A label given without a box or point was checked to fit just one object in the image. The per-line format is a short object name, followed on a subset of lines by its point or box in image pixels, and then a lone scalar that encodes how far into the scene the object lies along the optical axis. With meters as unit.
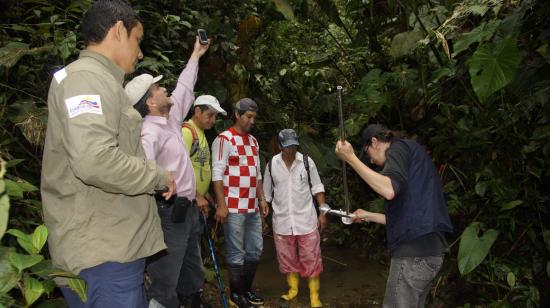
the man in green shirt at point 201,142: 4.23
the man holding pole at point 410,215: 2.97
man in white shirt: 4.88
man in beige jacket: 1.79
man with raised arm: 3.26
